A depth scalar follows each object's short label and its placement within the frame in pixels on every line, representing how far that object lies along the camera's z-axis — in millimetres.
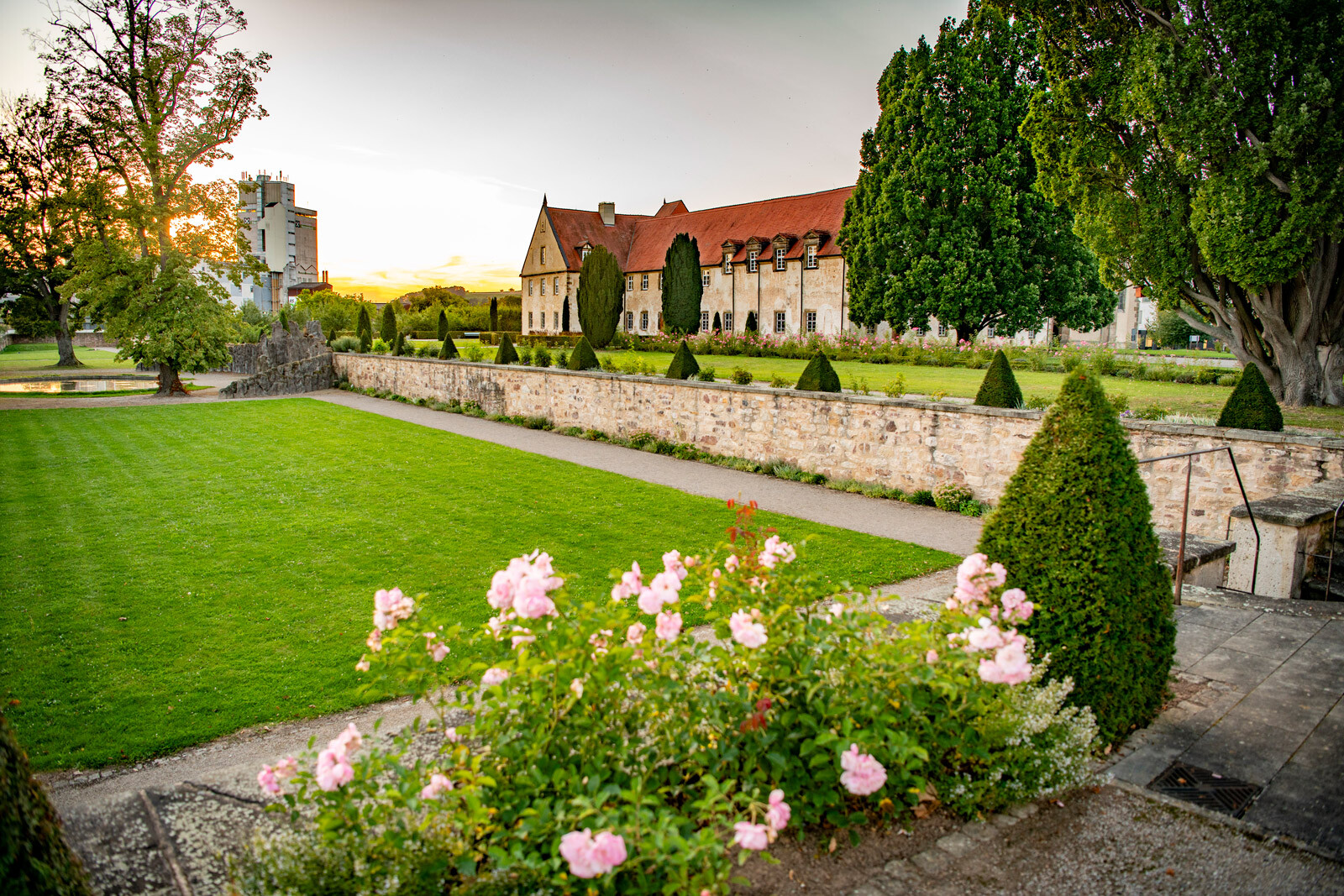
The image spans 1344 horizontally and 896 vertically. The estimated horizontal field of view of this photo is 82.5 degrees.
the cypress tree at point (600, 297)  36312
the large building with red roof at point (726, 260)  38281
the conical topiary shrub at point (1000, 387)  10281
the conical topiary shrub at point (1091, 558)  3797
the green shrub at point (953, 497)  10492
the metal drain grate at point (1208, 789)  3461
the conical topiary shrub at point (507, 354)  20875
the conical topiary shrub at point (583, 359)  18125
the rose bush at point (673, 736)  2383
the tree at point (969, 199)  24828
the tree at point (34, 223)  31859
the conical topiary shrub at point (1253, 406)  8336
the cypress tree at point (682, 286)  38844
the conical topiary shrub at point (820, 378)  12461
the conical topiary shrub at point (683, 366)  15109
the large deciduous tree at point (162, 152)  23094
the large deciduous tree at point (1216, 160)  11062
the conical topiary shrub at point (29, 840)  1808
